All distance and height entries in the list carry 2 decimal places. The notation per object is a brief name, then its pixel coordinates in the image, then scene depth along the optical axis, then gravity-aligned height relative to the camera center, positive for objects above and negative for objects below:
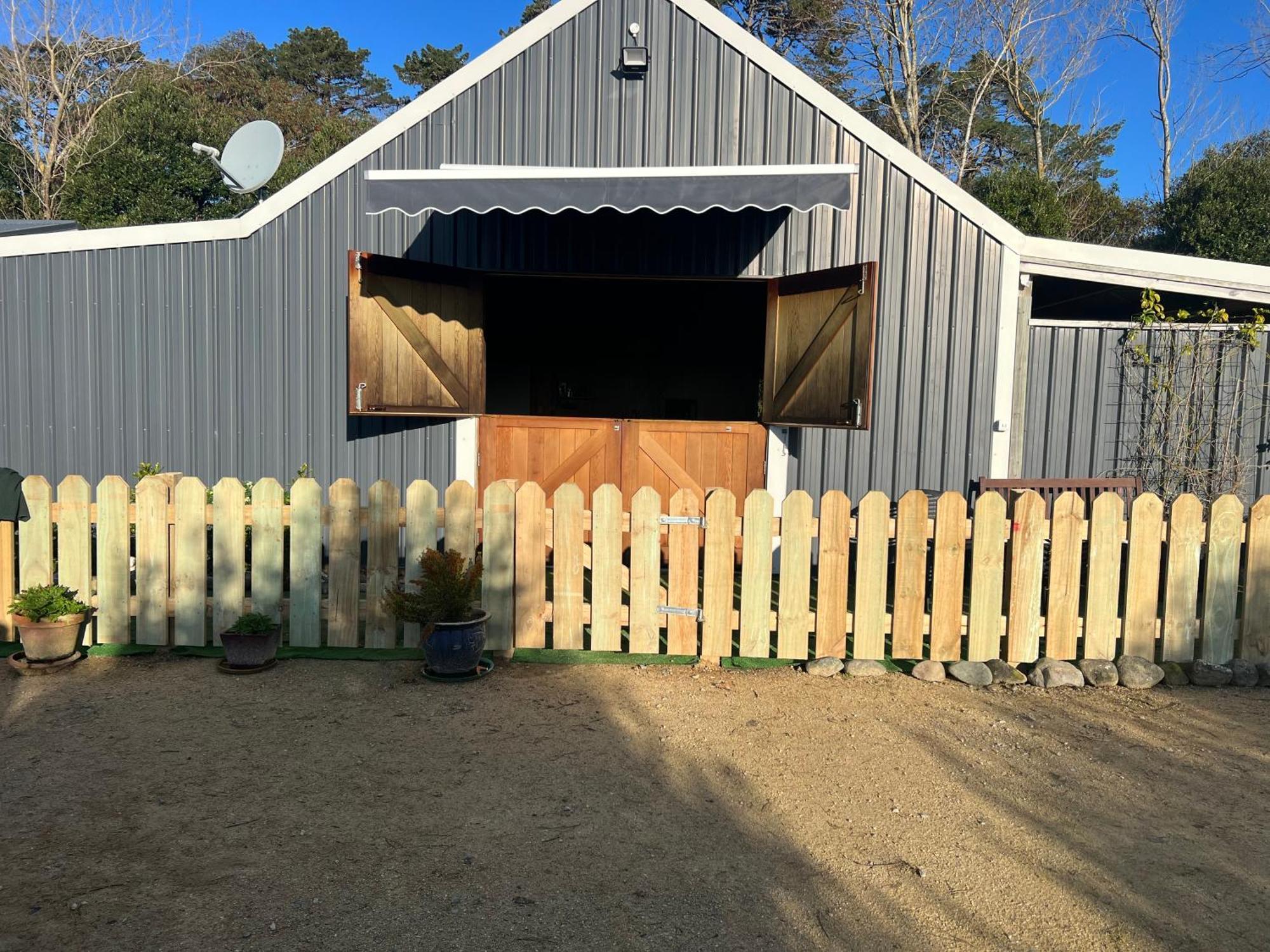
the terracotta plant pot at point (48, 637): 4.45 -1.18
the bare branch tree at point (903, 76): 21.47 +8.22
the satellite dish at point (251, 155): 7.86 +2.12
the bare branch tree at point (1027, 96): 22.56 +8.20
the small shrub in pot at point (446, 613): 4.41 -1.02
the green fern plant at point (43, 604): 4.46 -1.02
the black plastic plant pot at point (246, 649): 4.51 -1.23
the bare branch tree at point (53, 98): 20.48 +6.82
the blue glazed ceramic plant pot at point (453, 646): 4.40 -1.17
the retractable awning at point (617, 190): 5.45 +1.33
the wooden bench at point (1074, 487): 6.70 -0.51
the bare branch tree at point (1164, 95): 22.42 +8.13
